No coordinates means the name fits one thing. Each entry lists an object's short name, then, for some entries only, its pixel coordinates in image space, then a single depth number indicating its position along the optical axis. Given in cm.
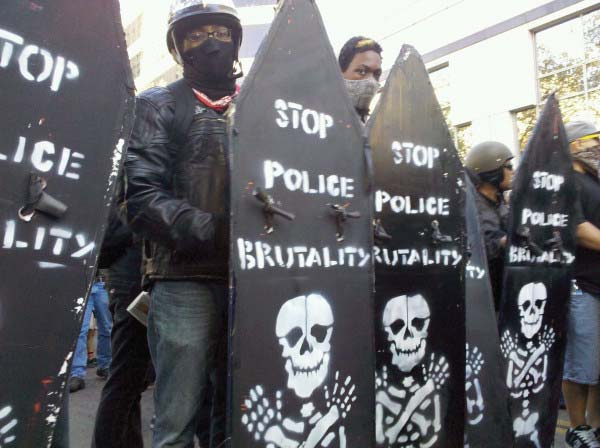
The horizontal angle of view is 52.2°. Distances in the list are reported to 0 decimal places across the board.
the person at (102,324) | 571
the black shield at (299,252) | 184
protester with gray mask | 272
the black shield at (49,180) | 130
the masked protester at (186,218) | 194
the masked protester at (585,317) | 321
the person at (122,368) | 256
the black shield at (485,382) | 252
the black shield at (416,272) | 227
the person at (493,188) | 299
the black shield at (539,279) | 269
